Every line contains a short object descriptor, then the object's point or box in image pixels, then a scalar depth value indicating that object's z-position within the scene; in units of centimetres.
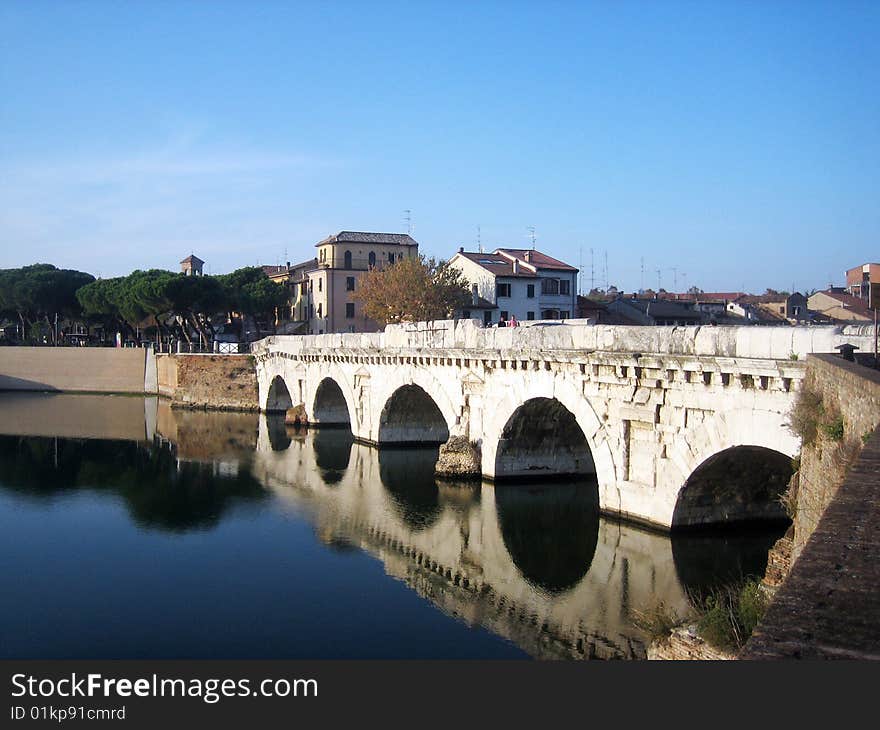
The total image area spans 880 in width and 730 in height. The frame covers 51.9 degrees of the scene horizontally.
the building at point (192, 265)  9288
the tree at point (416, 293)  5053
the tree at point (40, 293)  6994
